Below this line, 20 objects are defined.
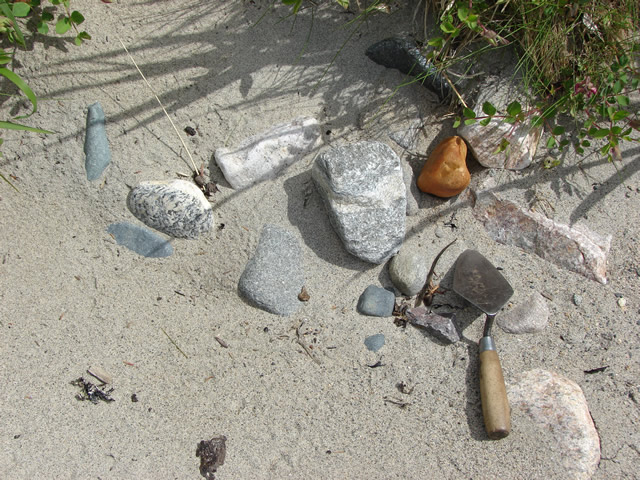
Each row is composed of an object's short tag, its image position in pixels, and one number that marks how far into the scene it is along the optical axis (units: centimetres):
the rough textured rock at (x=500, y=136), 88
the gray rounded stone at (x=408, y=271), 86
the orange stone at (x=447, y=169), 87
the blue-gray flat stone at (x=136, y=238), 86
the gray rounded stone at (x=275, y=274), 85
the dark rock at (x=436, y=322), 84
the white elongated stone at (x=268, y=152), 88
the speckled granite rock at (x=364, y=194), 84
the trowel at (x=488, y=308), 79
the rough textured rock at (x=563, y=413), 79
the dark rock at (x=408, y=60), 89
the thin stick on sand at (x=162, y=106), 87
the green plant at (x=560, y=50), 84
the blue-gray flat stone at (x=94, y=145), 86
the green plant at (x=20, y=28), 81
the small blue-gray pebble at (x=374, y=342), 84
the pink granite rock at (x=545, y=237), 88
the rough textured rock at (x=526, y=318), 85
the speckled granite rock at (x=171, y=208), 85
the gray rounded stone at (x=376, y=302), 86
